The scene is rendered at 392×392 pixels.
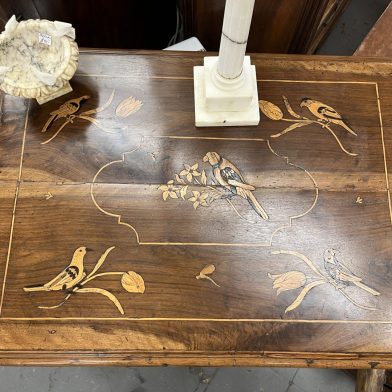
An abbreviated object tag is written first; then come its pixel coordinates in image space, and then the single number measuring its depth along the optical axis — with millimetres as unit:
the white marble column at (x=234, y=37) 889
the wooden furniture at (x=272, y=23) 1474
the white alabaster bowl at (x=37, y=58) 1043
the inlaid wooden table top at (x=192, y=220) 966
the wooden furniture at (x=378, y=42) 1612
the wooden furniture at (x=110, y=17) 1420
